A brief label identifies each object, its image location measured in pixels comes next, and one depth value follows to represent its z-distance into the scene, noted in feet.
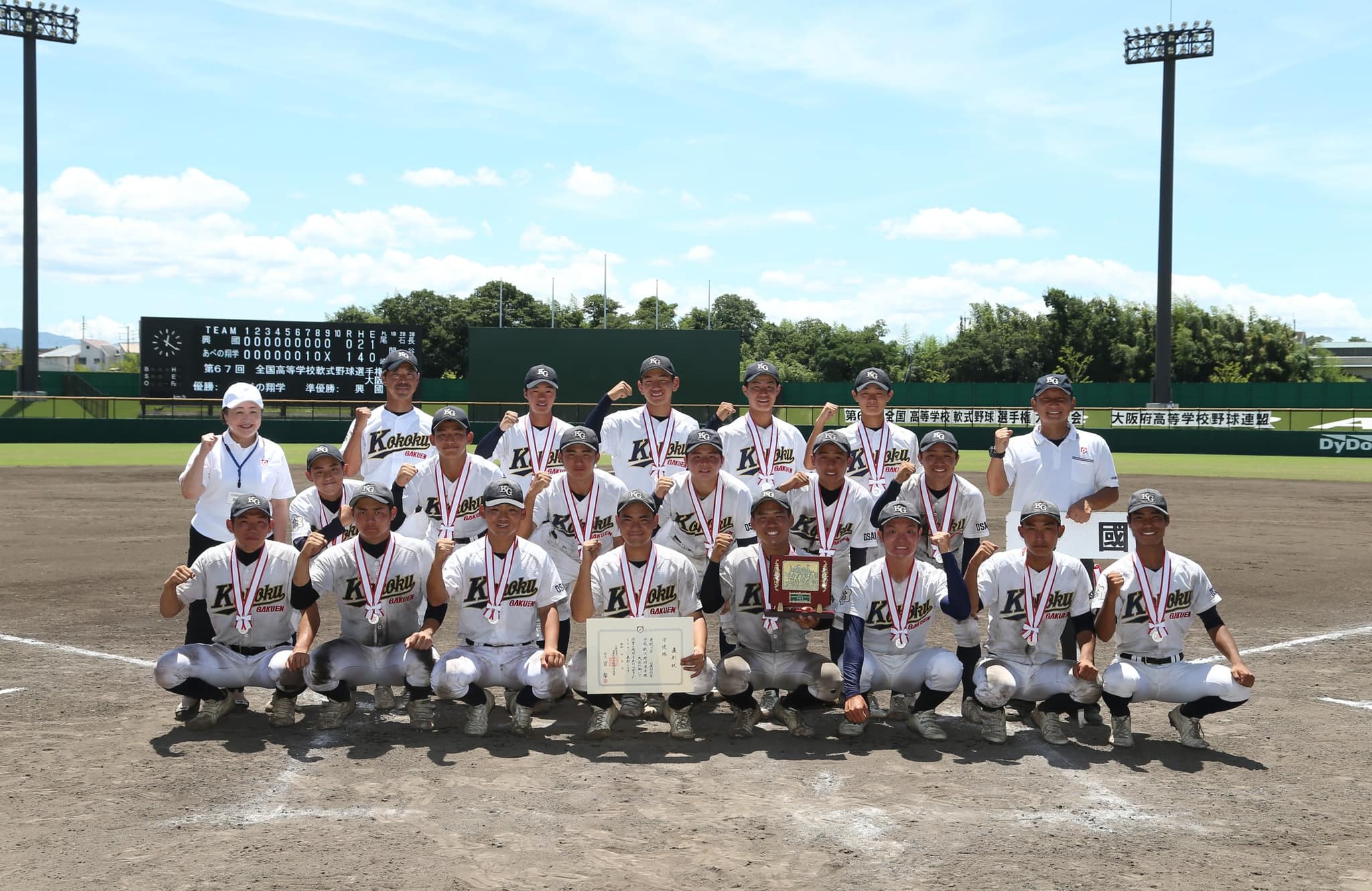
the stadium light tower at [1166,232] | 144.77
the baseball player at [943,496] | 22.76
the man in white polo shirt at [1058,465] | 23.25
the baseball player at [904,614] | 20.68
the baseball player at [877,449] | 25.17
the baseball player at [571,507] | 23.29
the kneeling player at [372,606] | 21.15
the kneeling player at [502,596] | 21.27
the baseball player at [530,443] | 26.27
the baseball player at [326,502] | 24.32
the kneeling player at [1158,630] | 20.10
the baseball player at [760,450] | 25.41
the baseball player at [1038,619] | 20.59
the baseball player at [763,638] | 21.25
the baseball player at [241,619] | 20.97
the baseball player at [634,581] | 21.31
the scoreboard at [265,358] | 116.57
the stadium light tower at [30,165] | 142.92
